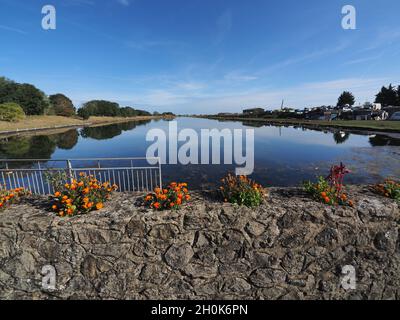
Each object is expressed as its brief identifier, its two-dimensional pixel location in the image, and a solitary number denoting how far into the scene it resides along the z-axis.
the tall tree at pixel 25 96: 71.25
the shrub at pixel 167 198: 3.34
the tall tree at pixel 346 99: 110.50
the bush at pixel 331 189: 3.45
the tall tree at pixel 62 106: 94.44
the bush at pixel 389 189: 3.60
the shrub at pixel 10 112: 50.94
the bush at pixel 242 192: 3.43
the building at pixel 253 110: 163.25
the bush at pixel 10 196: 3.62
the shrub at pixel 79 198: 3.31
